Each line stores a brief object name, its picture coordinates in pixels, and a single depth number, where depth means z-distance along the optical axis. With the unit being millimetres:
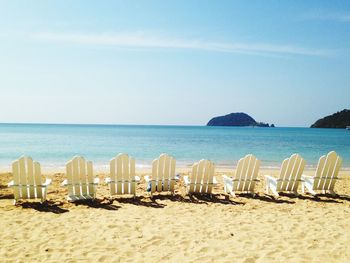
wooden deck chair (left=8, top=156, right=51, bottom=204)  6414
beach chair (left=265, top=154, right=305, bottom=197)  7941
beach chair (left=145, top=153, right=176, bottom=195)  7430
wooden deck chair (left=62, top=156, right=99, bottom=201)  6770
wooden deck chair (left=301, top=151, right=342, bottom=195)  8148
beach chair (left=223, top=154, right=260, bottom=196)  7785
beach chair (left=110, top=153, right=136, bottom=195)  7102
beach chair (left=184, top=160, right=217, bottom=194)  7574
